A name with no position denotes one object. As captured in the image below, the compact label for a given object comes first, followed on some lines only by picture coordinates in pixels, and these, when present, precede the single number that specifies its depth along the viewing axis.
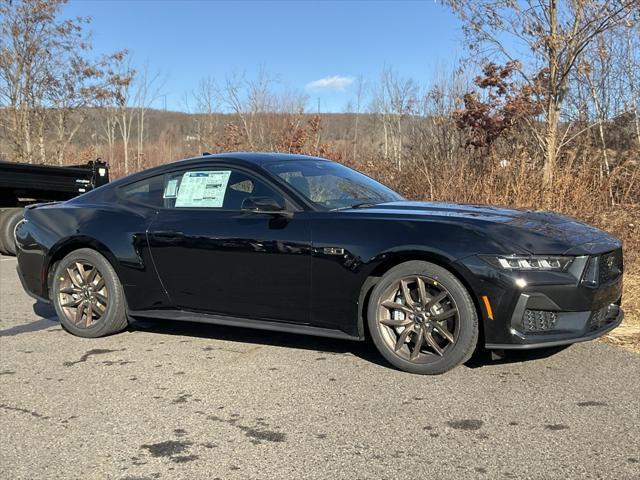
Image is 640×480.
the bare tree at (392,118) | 13.57
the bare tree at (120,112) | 24.94
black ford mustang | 3.78
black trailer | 11.13
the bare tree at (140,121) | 32.75
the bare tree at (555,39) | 9.27
